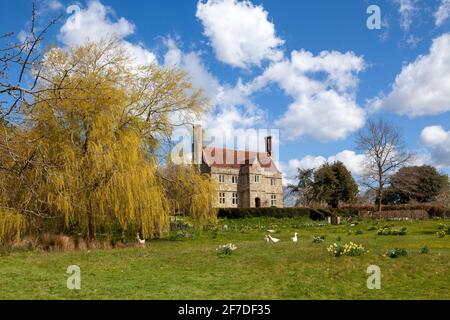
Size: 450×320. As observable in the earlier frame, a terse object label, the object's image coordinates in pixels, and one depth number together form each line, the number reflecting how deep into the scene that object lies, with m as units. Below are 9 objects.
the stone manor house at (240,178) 59.84
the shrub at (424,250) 14.43
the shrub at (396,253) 13.52
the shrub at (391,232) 25.23
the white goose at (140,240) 21.25
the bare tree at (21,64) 5.76
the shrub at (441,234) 22.96
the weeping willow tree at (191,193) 24.84
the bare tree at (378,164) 54.34
